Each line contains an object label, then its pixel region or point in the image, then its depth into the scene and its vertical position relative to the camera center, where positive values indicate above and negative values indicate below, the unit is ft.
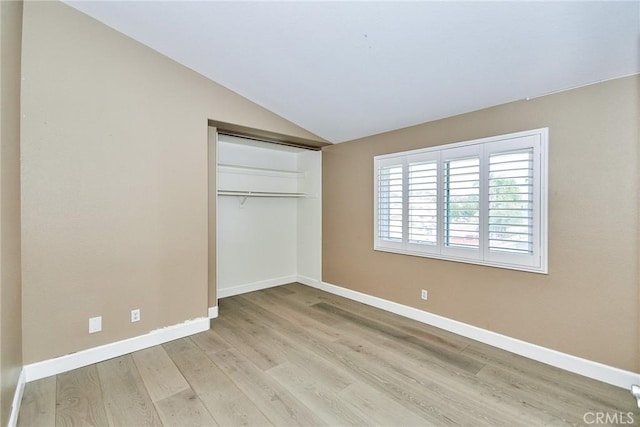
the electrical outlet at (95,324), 8.35 -3.27
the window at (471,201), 8.41 +0.36
